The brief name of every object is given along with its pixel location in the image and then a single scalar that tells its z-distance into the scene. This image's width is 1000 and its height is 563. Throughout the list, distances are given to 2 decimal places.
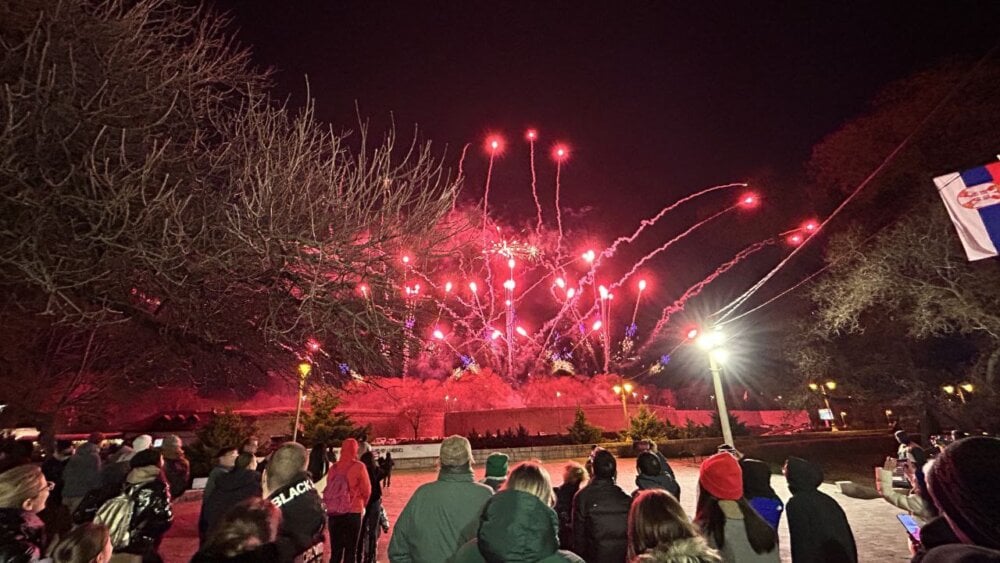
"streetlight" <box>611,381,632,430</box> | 34.55
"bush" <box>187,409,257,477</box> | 16.33
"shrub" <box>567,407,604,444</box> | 27.70
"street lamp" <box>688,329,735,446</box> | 12.72
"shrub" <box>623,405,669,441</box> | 25.72
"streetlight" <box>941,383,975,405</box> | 27.12
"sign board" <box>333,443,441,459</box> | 23.19
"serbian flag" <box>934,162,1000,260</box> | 10.40
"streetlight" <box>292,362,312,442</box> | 9.98
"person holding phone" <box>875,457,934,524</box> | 4.09
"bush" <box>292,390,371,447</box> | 21.78
